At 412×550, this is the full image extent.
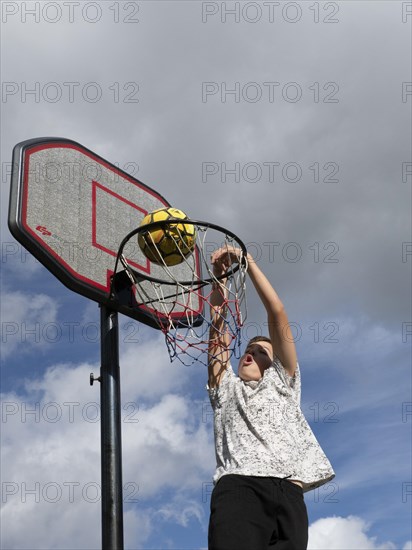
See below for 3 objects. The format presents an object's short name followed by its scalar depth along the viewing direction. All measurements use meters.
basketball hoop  4.30
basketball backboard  4.63
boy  2.96
